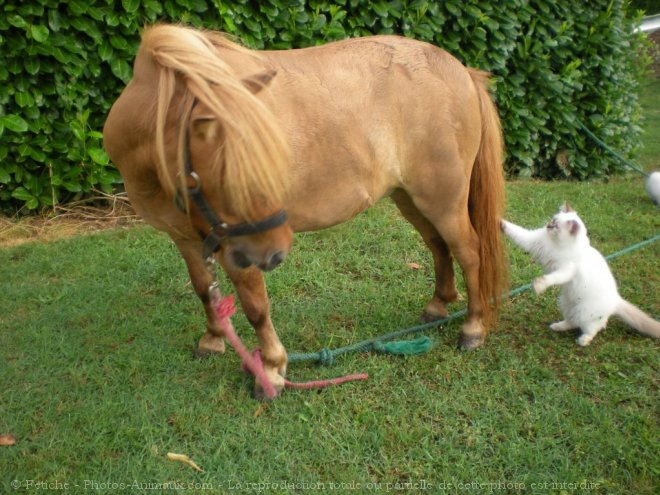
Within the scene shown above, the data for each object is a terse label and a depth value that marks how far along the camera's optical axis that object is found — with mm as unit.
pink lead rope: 2459
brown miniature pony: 1965
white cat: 2979
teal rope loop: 3074
